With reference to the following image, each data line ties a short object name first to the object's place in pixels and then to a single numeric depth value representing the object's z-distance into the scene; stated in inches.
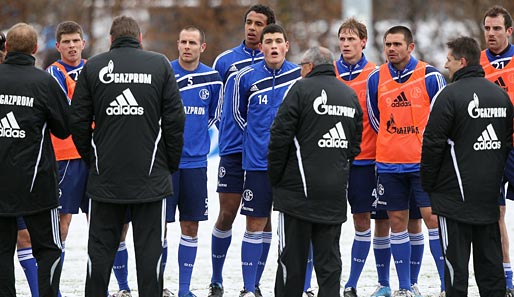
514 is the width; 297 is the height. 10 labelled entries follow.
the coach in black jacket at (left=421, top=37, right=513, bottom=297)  645.9
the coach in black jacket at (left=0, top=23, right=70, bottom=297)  649.0
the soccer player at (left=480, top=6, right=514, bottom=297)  776.3
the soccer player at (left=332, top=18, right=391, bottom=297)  784.9
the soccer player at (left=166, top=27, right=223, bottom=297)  767.7
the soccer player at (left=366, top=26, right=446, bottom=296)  756.6
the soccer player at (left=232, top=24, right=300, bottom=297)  757.3
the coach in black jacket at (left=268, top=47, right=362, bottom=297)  640.4
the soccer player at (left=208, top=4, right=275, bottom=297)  789.2
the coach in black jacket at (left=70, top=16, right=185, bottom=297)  631.2
